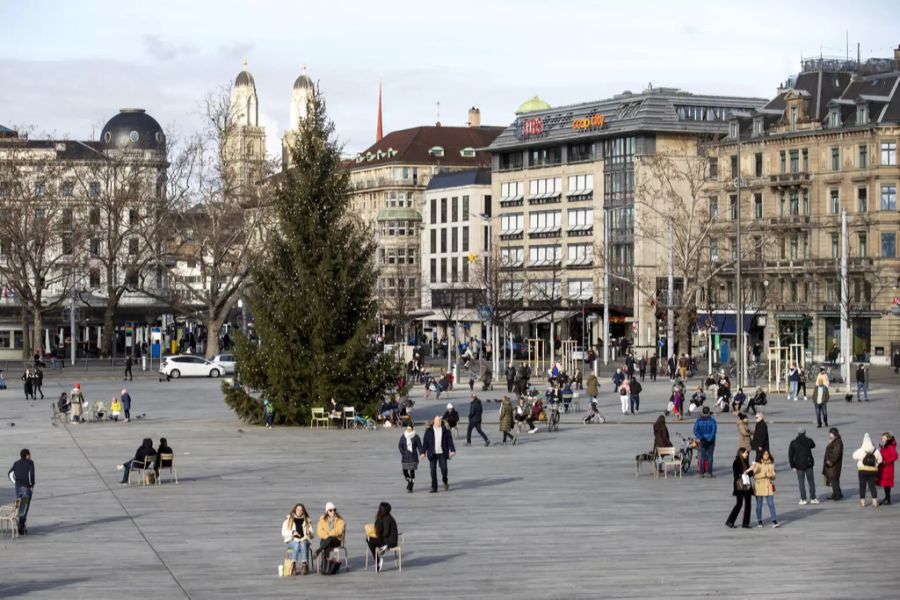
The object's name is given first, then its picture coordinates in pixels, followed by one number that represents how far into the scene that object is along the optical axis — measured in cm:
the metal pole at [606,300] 10461
